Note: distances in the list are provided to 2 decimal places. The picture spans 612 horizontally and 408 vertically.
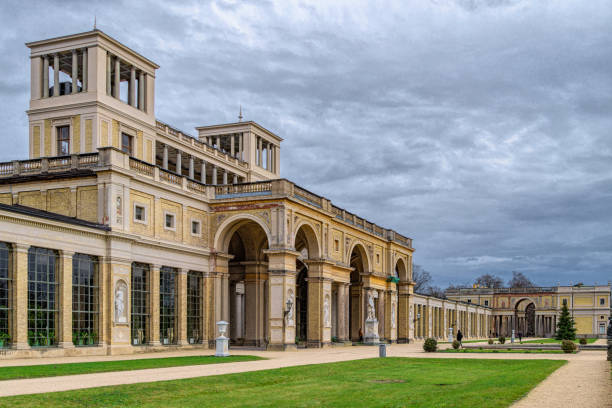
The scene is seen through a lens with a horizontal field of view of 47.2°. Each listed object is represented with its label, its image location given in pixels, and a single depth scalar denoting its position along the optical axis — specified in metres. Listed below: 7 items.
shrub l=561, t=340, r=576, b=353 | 47.34
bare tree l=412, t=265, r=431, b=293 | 152.55
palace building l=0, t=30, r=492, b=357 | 35.72
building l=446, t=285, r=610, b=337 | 153.75
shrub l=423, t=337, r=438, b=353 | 46.59
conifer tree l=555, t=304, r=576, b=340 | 93.31
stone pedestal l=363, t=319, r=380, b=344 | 64.81
